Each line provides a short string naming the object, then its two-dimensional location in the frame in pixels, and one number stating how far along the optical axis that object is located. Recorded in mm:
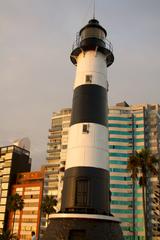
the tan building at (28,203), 135500
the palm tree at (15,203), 96581
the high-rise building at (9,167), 144925
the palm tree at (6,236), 68688
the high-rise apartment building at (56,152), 140750
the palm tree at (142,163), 47344
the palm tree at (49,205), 92938
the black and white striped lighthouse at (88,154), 22703
